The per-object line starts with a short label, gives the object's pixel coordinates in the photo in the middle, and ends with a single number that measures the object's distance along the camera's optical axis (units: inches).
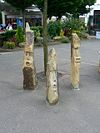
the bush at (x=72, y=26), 588.5
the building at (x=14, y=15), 834.7
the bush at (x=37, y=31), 476.9
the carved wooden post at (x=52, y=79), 161.5
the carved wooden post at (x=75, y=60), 193.8
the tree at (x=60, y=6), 543.4
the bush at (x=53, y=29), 541.9
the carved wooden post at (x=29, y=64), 185.8
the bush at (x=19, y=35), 433.7
